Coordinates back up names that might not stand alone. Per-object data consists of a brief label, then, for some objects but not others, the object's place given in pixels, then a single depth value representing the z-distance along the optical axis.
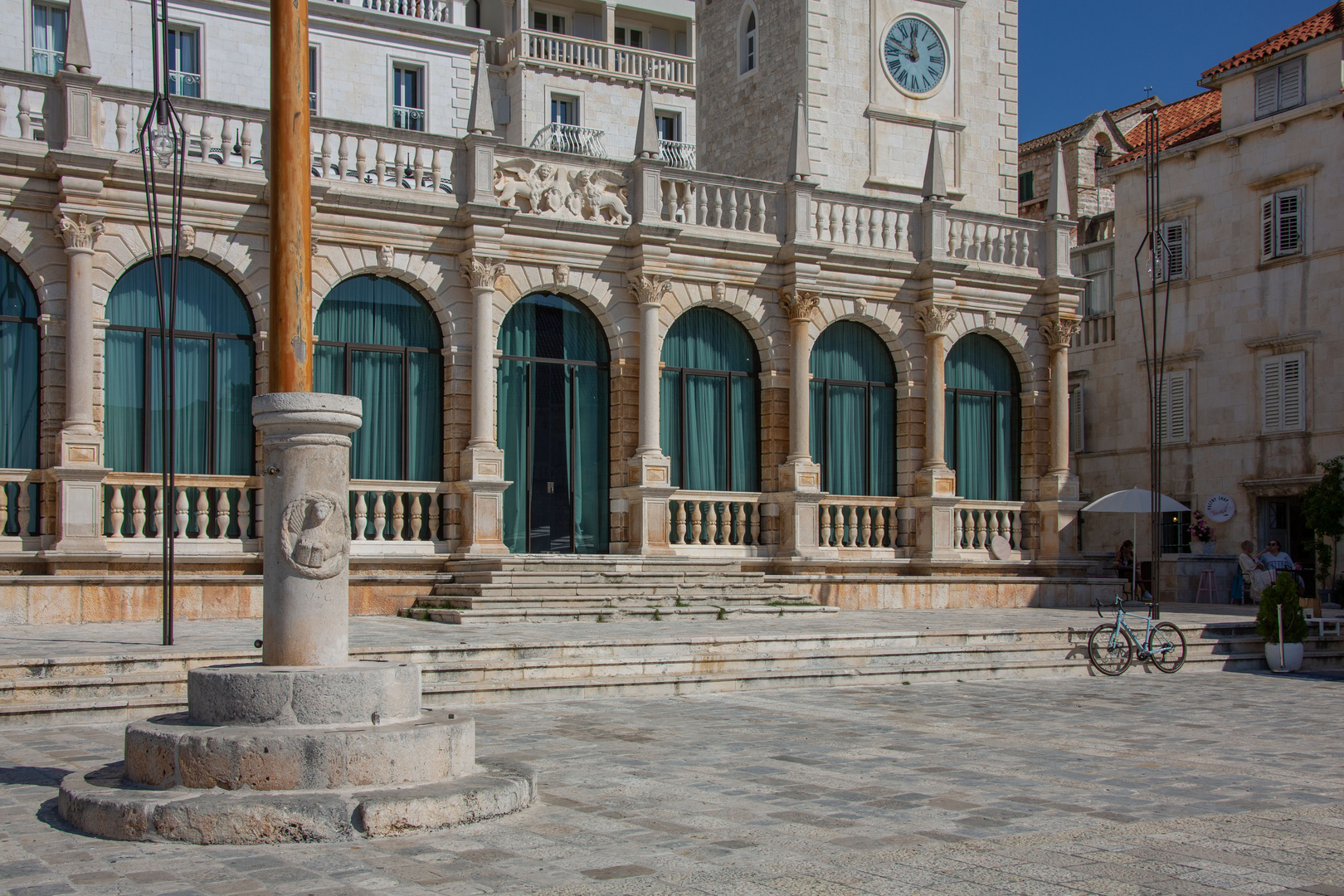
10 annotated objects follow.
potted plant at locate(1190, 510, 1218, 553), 31.30
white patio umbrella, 24.11
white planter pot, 18.31
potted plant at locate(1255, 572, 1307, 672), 18.23
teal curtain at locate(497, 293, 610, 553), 21.33
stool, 27.98
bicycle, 17.09
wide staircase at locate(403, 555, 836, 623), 18.33
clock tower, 27.05
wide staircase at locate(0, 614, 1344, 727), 11.92
